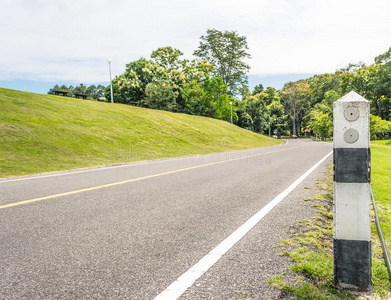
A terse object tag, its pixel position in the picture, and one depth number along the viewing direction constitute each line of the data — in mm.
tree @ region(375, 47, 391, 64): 61625
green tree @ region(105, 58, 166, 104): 50862
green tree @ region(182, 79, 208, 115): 53656
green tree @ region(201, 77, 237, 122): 53812
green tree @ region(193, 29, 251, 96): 68700
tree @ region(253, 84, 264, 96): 123488
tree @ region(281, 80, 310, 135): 93125
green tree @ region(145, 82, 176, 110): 46594
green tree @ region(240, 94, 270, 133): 71938
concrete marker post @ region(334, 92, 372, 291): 2012
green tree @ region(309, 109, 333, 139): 59116
